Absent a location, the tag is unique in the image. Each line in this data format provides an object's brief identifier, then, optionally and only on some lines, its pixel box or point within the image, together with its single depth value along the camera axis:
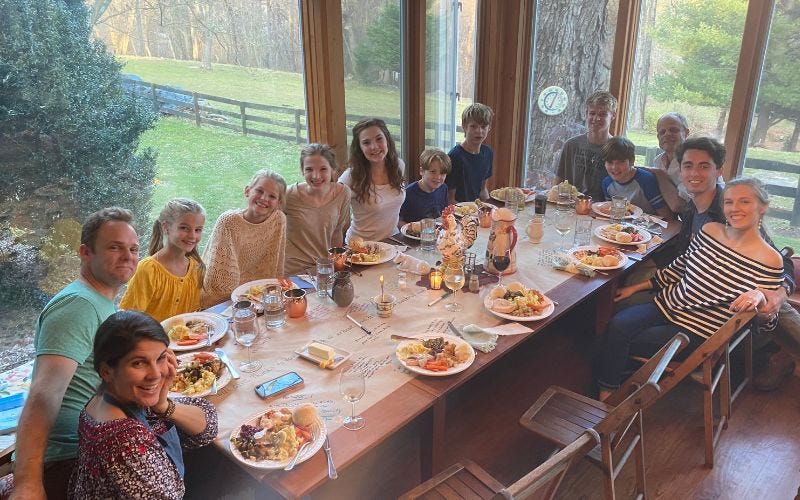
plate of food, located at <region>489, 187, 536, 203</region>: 3.89
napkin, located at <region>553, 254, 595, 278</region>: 2.65
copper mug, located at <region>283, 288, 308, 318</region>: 2.15
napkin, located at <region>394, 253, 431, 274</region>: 2.60
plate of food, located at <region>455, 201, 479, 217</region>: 3.39
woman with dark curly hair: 3.35
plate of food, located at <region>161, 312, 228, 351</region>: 1.94
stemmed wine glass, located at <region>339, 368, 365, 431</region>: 1.63
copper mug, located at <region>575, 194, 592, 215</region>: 3.56
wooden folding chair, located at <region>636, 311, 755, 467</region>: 2.08
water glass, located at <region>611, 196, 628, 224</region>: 3.30
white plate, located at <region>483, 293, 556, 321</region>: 2.19
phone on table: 1.70
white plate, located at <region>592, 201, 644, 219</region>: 3.51
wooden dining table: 1.53
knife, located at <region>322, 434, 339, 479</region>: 1.41
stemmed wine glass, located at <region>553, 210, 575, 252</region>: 3.13
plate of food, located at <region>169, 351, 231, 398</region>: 1.69
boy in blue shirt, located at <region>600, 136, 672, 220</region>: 3.51
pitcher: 2.53
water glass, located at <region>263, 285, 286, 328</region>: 2.07
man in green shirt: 1.47
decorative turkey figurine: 2.45
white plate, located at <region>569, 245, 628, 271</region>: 2.72
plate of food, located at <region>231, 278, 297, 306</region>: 2.28
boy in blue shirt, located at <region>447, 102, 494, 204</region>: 3.86
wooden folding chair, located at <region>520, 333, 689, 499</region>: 1.81
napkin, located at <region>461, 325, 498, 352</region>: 1.98
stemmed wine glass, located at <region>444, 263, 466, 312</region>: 2.29
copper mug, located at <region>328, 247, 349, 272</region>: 2.58
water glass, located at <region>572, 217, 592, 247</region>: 3.11
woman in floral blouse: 1.27
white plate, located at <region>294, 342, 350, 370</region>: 1.86
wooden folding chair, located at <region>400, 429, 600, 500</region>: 1.40
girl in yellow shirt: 2.26
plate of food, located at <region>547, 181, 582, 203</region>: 3.78
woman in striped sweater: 2.44
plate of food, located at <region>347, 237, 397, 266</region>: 2.70
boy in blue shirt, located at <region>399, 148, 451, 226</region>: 3.52
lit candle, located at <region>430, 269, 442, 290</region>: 2.44
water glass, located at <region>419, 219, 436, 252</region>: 2.88
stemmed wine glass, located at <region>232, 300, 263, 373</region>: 1.92
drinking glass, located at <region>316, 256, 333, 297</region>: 2.34
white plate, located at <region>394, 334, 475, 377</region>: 1.80
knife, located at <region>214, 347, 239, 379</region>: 1.79
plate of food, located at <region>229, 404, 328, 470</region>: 1.44
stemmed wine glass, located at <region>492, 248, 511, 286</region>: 2.49
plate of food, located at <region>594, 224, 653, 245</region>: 3.06
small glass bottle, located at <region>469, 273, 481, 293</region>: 2.46
